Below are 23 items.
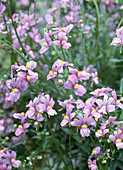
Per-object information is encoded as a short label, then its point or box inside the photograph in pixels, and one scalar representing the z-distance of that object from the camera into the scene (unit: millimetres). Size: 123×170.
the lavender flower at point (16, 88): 282
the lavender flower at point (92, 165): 280
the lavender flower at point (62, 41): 282
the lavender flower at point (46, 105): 276
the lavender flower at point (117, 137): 271
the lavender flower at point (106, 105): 274
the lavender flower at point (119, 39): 285
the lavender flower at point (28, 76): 274
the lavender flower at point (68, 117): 279
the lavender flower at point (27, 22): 339
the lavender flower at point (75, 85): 277
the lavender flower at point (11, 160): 300
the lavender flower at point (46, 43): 292
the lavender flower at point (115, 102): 283
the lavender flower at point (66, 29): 290
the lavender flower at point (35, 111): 277
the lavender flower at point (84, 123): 271
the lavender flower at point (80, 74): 275
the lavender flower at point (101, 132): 274
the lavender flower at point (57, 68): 276
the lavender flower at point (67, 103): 289
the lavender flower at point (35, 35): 340
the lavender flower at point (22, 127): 289
